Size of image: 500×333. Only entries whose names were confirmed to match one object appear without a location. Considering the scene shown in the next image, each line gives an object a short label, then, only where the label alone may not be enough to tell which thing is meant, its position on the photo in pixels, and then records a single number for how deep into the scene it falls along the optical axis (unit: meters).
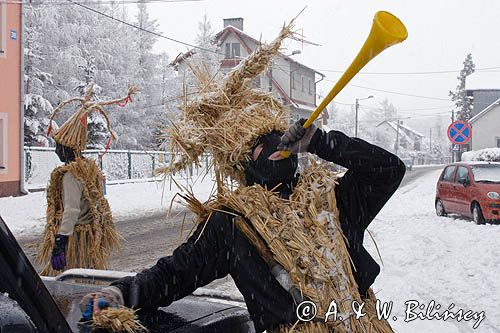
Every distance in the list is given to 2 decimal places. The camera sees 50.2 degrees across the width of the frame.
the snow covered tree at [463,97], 60.41
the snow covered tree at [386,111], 117.31
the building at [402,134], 100.19
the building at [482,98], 49.30
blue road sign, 14.86
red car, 12.52
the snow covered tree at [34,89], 27.52
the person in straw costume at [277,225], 2.17
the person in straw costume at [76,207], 4.94
